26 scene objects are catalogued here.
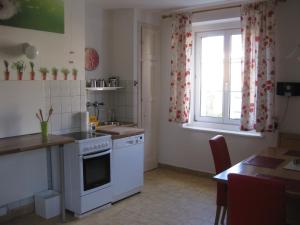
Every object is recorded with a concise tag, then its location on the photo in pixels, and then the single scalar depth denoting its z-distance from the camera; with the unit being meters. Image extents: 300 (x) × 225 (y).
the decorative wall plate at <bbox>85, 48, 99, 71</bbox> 4.49
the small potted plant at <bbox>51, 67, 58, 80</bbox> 3.66
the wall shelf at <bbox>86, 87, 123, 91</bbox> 4.33
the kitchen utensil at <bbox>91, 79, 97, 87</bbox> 4.44
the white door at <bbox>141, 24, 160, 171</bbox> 4.92
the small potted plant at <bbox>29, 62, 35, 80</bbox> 3.45
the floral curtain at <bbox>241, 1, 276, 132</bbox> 3.94
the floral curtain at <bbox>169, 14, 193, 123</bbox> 4.71
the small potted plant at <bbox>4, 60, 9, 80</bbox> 3.24
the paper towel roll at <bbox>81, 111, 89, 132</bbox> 3.92
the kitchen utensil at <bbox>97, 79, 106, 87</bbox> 4.56
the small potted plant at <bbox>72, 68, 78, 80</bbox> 3.88
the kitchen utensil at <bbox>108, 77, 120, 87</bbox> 4.75
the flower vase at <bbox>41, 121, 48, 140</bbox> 3.31
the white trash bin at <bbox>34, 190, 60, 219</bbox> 3.41
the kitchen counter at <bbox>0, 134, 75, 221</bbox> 2.74
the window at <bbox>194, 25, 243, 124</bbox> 4.62
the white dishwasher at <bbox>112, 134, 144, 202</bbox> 3.76
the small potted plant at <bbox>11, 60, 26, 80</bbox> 3.32
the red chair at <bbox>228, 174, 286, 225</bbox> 1.86
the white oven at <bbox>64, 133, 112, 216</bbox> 3.34
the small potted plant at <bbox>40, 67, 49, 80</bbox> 3.55
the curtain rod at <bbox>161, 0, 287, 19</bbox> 4.26
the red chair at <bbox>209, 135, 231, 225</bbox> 2.87
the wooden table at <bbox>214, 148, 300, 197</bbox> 2.33
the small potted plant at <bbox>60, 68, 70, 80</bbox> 3.77
